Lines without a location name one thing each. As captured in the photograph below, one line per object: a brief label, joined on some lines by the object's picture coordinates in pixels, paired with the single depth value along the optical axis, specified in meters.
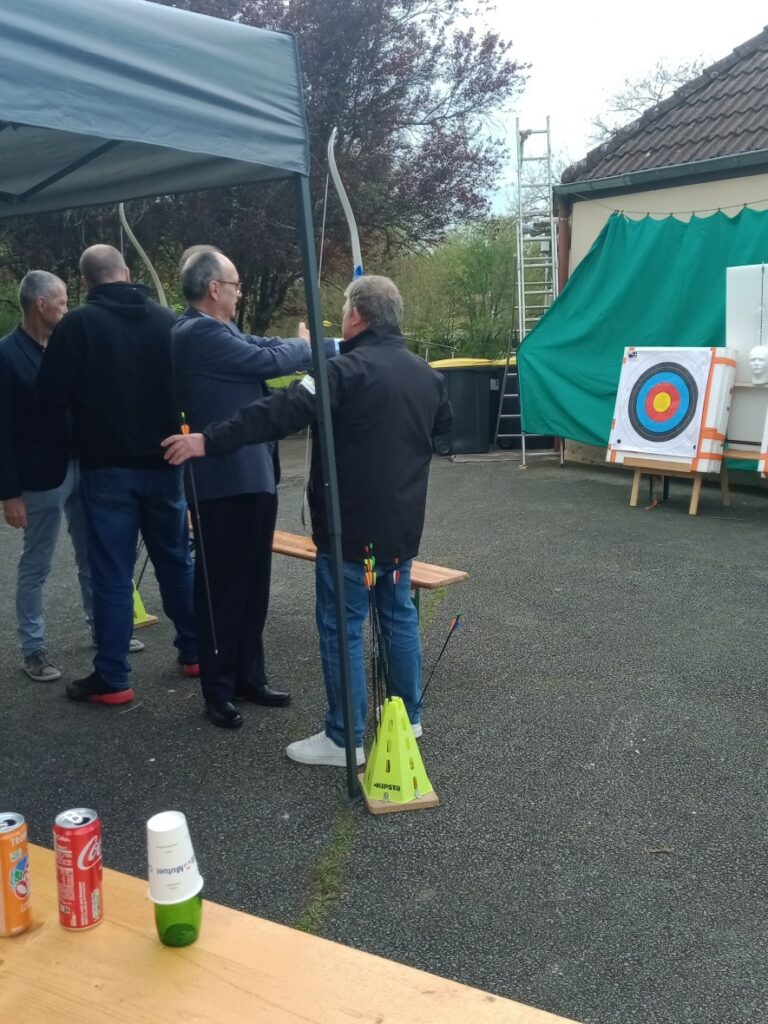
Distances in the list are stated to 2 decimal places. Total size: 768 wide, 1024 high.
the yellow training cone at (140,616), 4.82
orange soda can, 1.49
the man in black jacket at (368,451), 2.79
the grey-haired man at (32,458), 3.74
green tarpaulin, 7.78
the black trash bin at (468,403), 10.46
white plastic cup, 1.47
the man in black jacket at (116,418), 3.42
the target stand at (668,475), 7.17
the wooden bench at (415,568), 3.67
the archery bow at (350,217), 3.46
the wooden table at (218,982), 1.33
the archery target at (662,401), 7.26
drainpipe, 9.42
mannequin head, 7.02
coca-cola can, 1.51
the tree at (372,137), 11.76
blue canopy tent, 1.93
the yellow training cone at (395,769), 2.86
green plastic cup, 1.47
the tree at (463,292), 14.48
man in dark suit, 3.20
